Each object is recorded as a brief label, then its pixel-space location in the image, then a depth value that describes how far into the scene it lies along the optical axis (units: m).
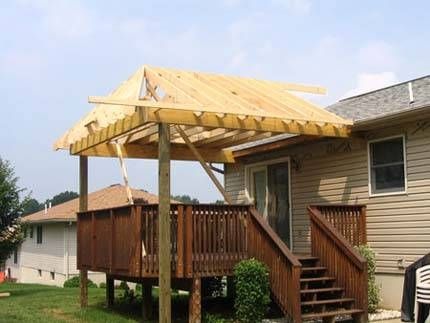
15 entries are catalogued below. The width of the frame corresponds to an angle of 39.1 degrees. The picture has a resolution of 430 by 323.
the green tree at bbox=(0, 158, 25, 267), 19.81
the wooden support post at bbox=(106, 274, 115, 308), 13.56
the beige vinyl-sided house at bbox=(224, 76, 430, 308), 10.95
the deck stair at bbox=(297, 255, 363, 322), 10.05
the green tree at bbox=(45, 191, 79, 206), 103.22
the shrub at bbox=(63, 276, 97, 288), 25.59
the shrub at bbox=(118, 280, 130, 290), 20.57
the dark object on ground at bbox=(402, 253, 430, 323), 6.76
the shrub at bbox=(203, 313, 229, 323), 10.42
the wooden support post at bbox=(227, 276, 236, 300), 13.51
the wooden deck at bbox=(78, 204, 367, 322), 10.15
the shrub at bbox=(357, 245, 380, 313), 11.12
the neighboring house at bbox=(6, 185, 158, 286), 30.62
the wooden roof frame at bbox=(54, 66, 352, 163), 10.00
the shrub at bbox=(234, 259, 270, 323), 9.97
